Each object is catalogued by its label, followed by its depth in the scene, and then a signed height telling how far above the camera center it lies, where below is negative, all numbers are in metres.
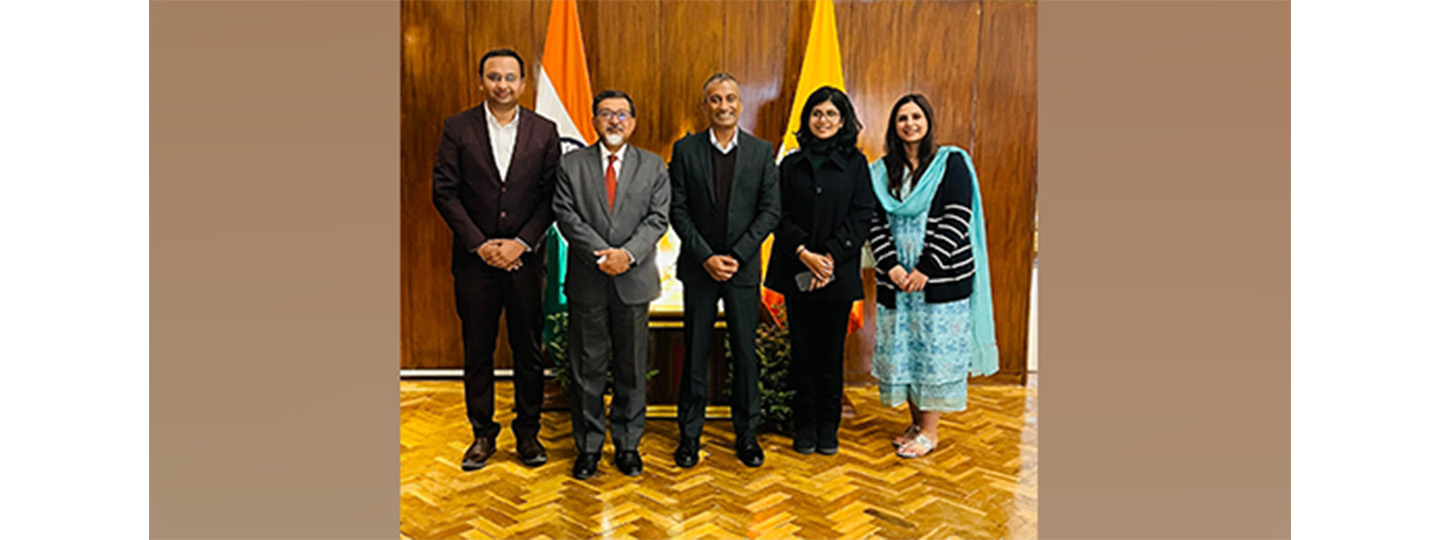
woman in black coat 3.14 +0.14
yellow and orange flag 4.15 +0.98
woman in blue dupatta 3.18 -0.04
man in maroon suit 2.96 +0.20
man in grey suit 2.95 -0.01
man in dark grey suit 3.05 +0.17
